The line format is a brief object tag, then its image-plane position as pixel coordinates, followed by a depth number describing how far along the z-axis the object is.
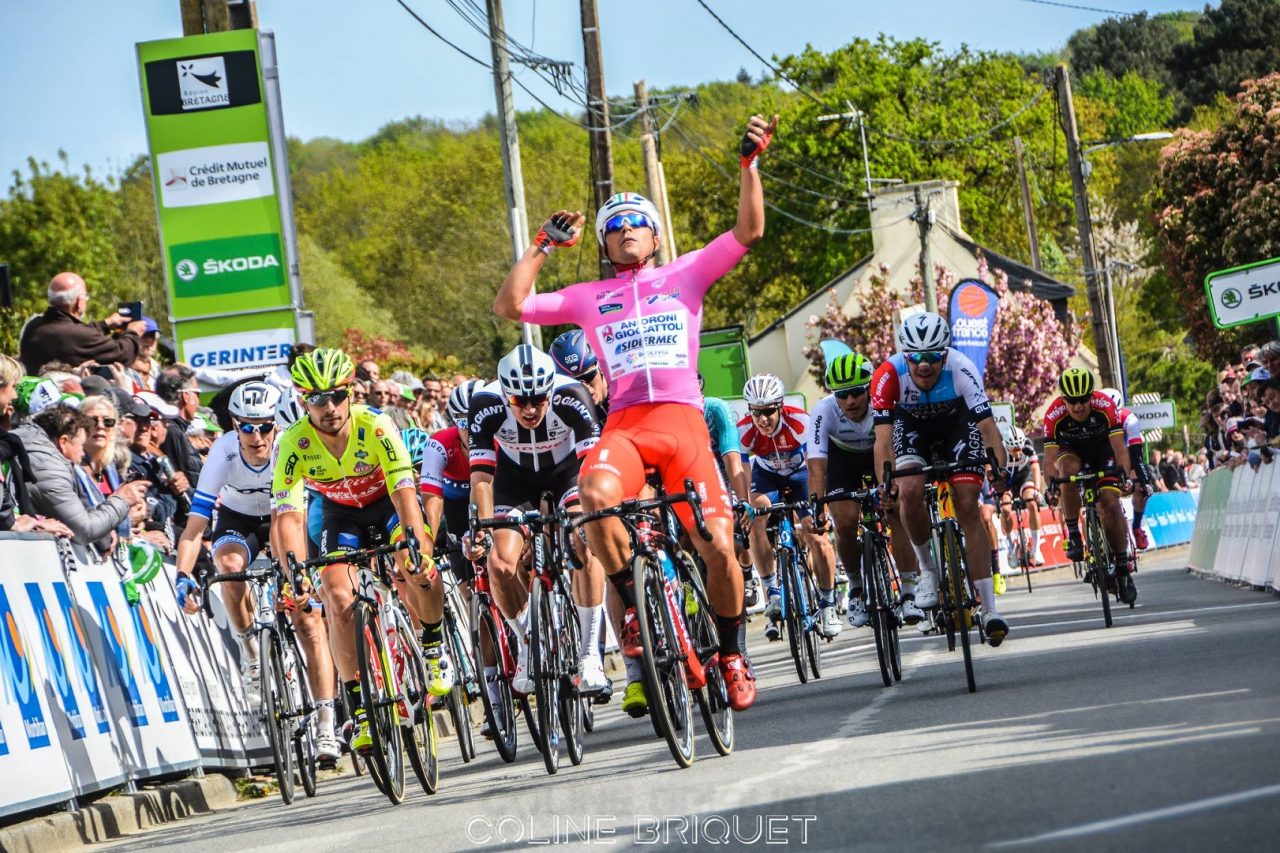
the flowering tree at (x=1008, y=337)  70.06
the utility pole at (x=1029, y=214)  74.62
